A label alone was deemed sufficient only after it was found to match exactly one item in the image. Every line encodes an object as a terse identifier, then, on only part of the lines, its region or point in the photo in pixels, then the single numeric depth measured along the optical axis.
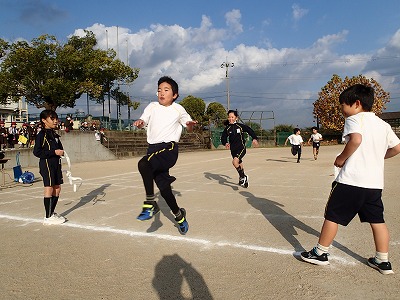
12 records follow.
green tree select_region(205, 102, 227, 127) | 57.03
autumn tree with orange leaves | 45.88
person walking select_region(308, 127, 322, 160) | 17.88
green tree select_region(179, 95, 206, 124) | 53.66
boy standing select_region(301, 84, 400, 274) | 2.99
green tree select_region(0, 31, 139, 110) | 25.30
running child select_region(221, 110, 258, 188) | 8.86
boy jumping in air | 4.11
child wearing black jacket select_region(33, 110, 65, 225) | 5.08
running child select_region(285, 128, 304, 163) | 16.77
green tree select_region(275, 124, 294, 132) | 53.14
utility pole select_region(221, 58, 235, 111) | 51.28
